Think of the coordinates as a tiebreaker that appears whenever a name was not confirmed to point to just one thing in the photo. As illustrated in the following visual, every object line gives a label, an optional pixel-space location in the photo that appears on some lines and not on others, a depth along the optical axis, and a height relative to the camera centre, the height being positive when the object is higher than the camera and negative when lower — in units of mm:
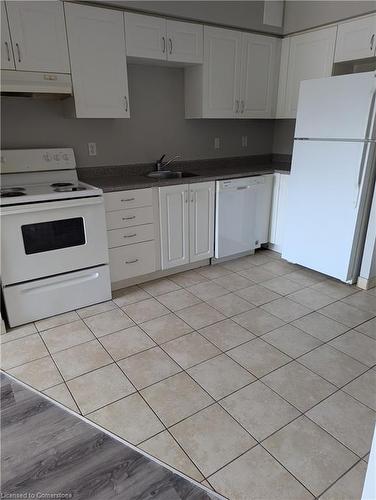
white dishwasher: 3254 -795
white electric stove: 2256 -719
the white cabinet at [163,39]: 2688 +695
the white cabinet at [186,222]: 2967 -796
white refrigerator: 2592 -342
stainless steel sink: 3281 -412
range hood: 2256 +300
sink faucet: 3363 -321
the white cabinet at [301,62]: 3178 +607
